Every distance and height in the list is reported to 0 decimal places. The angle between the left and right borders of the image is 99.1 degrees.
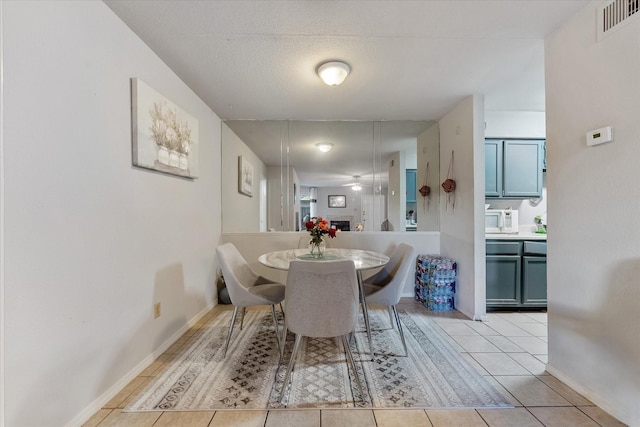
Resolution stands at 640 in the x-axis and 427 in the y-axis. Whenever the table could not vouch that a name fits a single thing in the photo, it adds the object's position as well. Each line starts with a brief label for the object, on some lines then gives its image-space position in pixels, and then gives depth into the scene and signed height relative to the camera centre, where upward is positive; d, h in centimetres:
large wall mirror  373 +65
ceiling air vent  140 +107
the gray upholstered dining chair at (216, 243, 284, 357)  208 -63
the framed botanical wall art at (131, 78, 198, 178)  185 +63
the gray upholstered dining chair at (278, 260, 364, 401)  153 -50
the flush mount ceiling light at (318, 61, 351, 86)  220 +116
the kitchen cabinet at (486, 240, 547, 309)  304 -69
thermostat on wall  149 +43
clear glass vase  237 -36
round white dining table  197 -38
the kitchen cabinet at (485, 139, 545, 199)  331 +56
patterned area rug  161 -111
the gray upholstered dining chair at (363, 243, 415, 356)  212 -62
